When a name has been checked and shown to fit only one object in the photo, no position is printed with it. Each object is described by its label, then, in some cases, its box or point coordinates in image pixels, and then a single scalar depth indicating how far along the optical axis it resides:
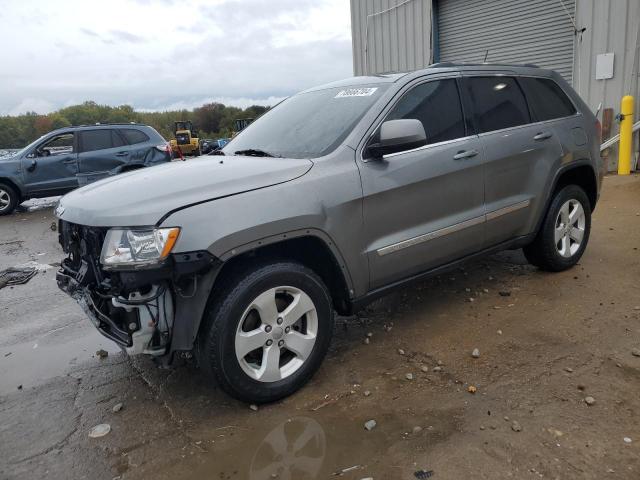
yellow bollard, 8.73
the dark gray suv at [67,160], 11.16
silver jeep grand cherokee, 2.61
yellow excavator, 33.31
